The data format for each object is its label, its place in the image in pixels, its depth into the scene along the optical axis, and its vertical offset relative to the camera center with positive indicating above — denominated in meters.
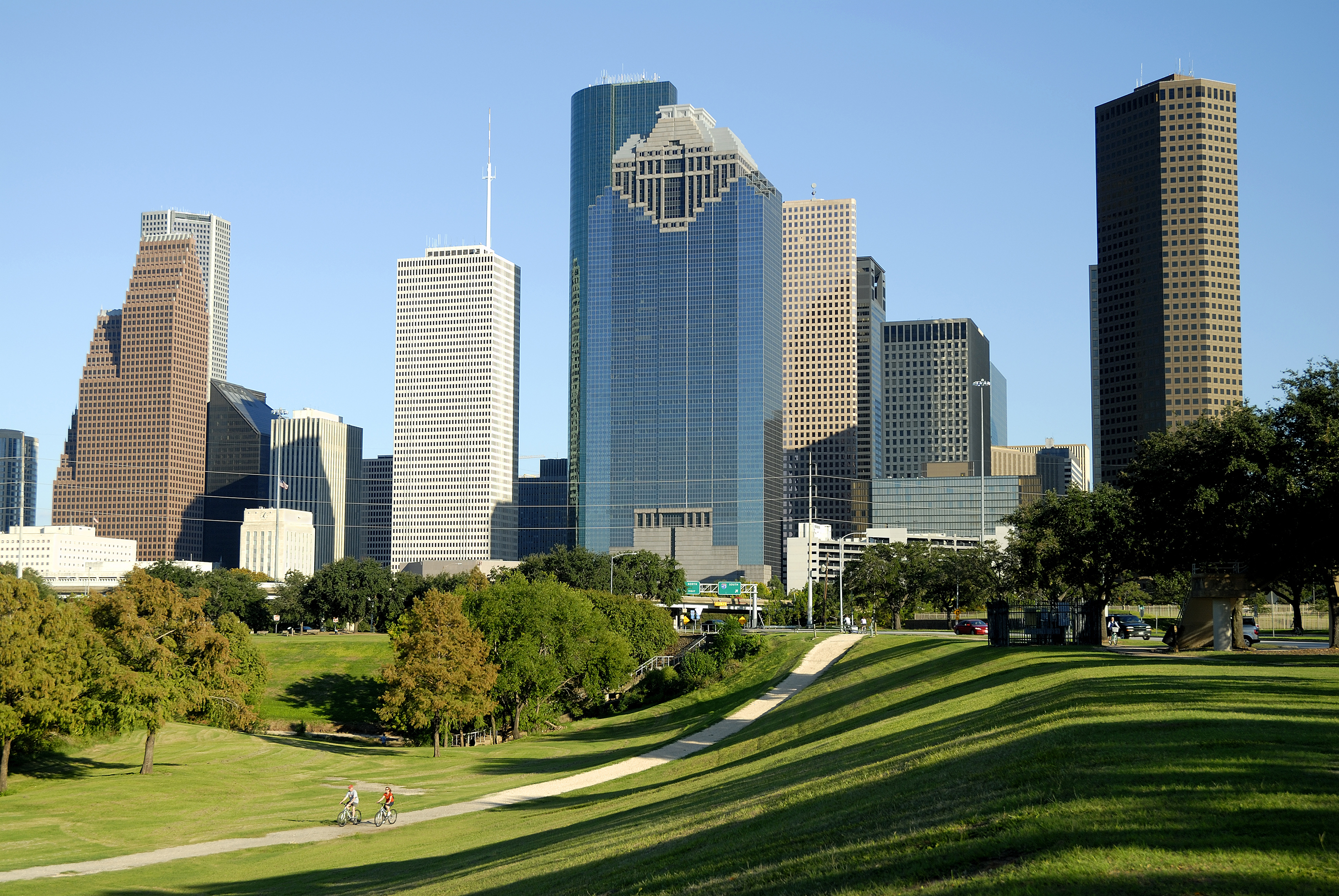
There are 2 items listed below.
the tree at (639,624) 107.12 -10.89
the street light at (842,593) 114.56 -9.36
